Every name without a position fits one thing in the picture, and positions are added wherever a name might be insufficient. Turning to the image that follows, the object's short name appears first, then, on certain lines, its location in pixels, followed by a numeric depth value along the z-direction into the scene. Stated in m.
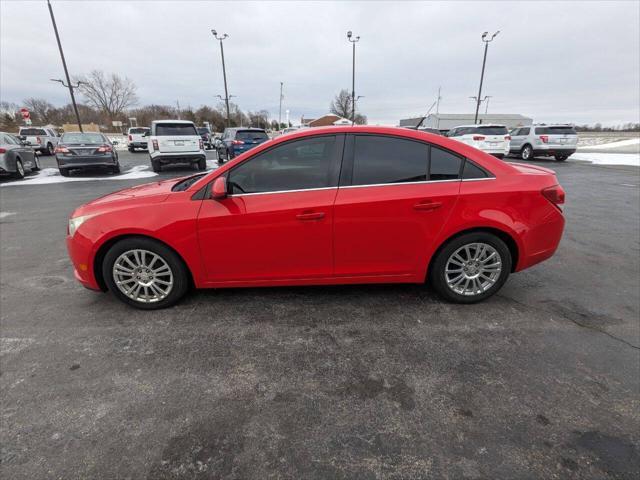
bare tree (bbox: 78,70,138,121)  63.84
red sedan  2.99
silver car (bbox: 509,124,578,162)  17.12
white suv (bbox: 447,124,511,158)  15.77
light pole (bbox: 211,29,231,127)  28.88
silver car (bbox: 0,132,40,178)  11.27
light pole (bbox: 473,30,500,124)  26.31
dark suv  15.02
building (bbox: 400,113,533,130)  79.06
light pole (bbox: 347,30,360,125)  29.30
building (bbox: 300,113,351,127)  70.57
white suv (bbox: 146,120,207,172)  12.73
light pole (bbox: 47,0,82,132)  19.39
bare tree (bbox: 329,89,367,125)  67.89
